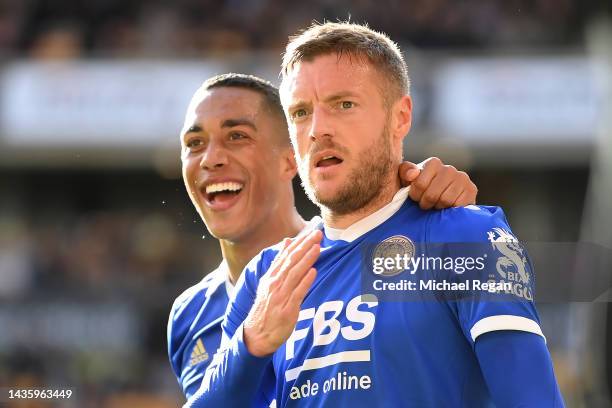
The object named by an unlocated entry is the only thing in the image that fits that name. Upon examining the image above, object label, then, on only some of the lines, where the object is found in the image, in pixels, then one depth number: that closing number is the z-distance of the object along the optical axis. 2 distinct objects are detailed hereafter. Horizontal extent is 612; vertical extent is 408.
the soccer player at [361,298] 5.04
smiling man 8.16
